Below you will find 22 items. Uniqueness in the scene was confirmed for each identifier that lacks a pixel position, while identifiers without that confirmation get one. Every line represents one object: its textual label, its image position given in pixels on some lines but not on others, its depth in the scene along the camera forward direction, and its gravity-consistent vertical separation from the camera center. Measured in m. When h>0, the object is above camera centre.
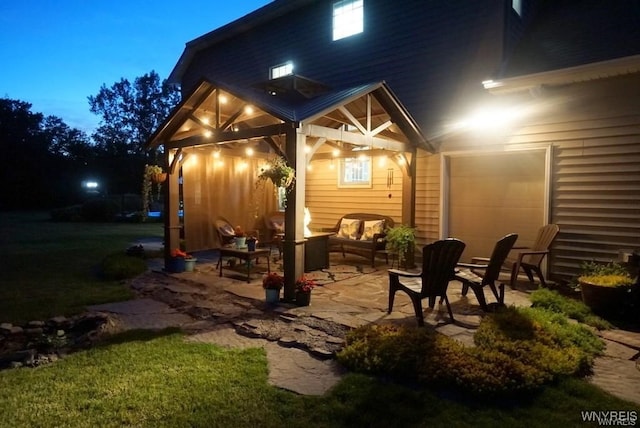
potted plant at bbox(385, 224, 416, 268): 7.33 -0.83
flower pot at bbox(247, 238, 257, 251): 6.83 -0.82
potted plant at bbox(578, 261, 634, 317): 4.72 -1.10
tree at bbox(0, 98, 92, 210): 28.31 +2.05
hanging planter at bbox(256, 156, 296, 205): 5.08 +0.26
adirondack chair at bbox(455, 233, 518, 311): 4.79 -0.95
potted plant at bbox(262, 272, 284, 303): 5.41 -1.22
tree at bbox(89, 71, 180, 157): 38.19 +8.44
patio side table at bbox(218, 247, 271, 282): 6.70 -0.97
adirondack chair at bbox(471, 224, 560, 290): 6.07 -0.84
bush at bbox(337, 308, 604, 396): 3.04 -1.31
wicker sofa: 7.99 -0.82
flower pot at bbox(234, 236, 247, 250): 7.01 -0.81
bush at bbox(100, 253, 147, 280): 7.14 -1.32
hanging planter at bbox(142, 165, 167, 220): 7.30 +0.26
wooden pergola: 5.34 +1.09
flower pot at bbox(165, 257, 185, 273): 7.34 -1.26
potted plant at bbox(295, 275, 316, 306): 5.19 -1.23
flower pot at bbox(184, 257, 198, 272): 7.44 -1.29
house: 6.02 +1.18
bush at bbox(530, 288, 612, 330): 4.61 -1.34
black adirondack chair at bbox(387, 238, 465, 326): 4.36 -0.84
